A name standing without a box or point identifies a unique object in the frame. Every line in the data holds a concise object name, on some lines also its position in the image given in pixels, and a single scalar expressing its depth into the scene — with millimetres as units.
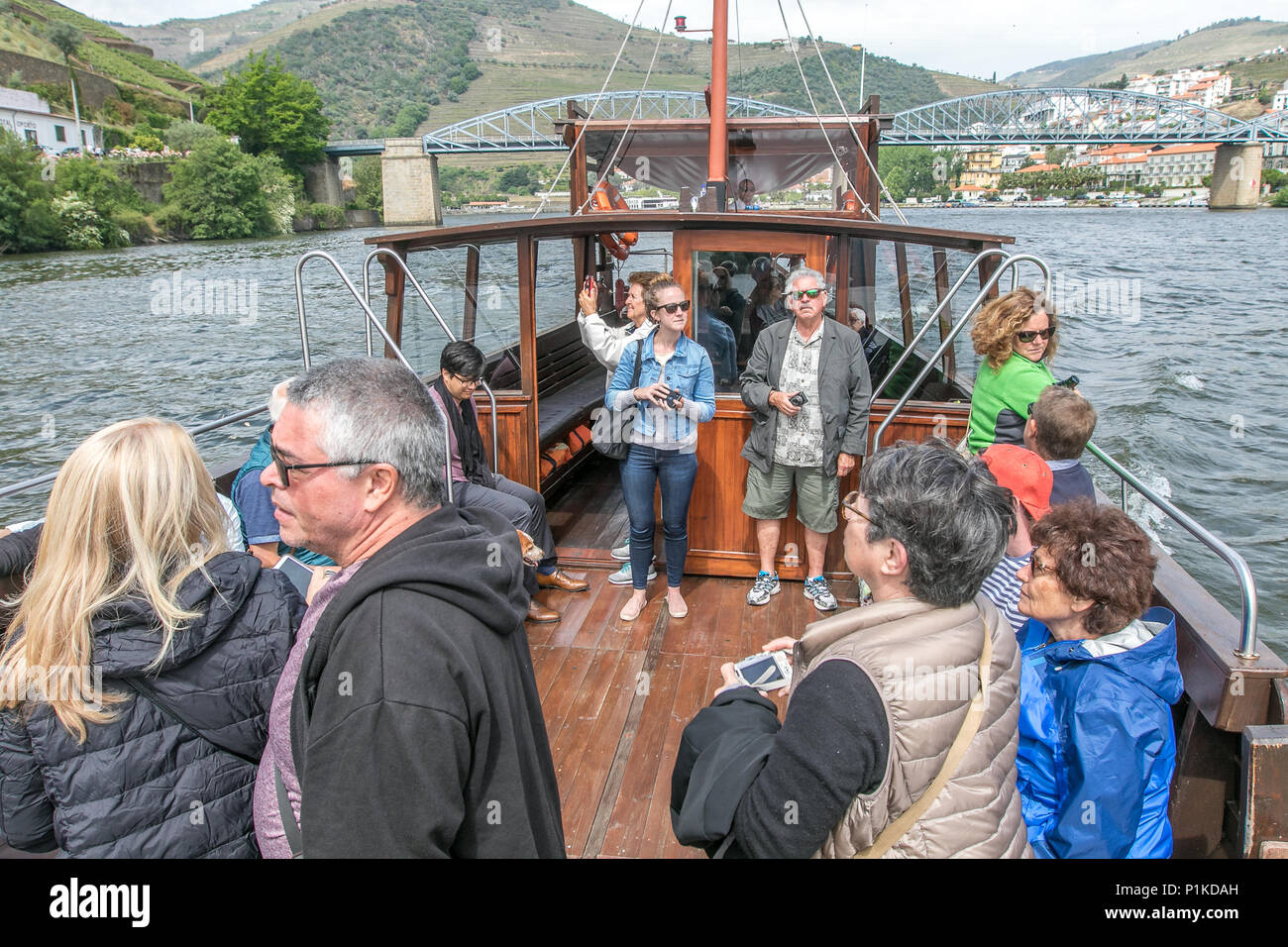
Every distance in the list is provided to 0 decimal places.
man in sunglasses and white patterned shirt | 3678
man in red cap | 2357
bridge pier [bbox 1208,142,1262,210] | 60719
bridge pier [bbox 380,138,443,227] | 56781
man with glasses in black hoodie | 1070
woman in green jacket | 3078
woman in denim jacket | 3641
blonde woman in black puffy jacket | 1378
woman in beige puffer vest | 1213
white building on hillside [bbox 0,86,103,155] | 51412
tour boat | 2240
